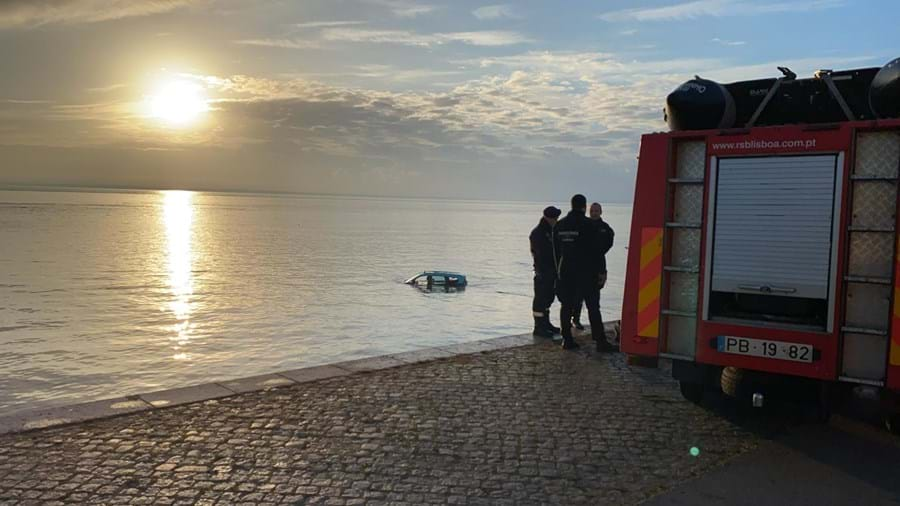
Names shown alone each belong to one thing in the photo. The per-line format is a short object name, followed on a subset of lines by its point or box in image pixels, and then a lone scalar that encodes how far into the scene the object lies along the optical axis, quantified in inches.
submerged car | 906.7
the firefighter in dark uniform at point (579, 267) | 376.8
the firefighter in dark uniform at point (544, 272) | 430.0
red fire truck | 220.2
